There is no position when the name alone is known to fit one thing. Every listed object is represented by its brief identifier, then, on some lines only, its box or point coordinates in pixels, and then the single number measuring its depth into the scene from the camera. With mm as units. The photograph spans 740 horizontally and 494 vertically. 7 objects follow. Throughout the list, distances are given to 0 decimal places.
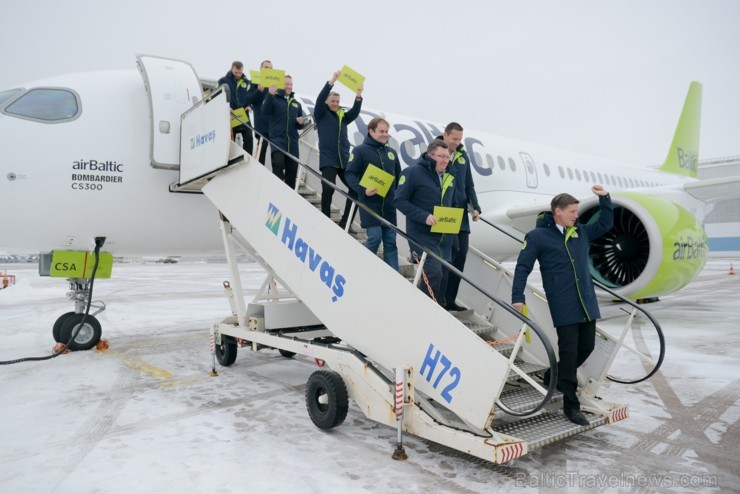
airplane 5707
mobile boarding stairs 3225
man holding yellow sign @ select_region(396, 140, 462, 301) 4129
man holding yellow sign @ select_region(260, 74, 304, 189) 5852
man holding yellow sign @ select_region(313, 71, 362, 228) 5363
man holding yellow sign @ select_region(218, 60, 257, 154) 6285
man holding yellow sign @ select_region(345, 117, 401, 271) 4531
